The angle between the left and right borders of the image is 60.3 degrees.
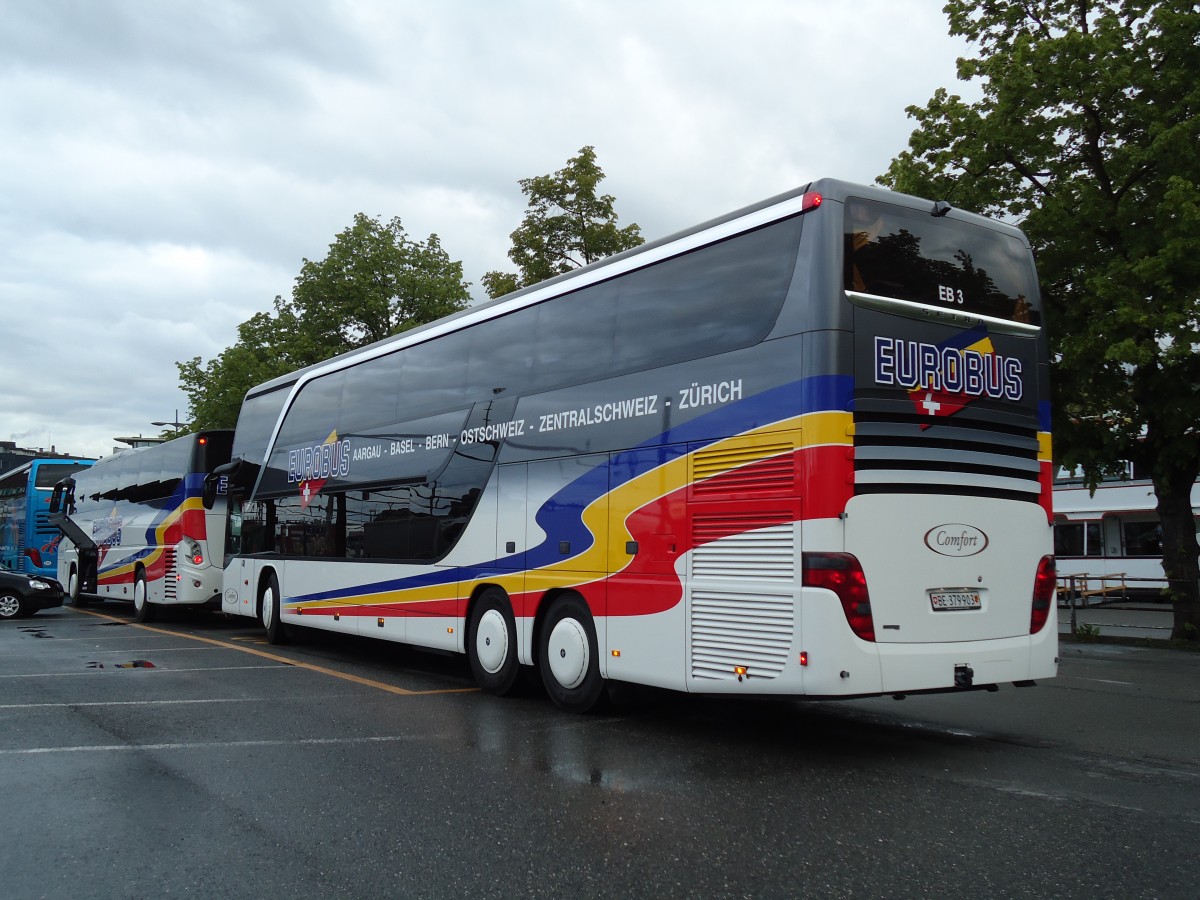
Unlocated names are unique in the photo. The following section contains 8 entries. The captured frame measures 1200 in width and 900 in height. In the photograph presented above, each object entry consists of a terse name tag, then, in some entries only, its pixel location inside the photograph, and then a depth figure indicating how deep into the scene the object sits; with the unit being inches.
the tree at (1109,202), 581.3
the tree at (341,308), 1312.7
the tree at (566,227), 1025.5
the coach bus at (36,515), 1192.2
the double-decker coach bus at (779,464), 273.7
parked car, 874.8
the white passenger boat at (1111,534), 1234.6
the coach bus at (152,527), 737.0
